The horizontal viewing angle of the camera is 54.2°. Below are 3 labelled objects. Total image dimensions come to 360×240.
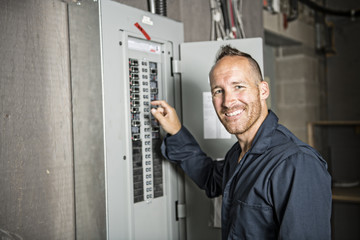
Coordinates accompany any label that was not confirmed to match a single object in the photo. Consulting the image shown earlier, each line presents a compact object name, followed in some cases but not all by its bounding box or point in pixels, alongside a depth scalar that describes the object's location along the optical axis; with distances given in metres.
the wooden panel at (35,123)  1.02
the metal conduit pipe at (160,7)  1.33
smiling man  0.85
